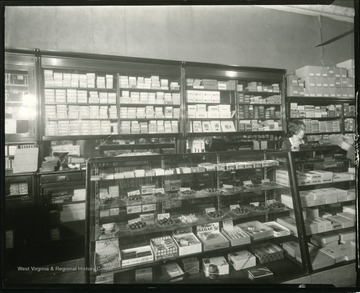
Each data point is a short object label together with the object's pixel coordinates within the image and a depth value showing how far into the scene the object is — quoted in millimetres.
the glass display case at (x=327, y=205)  2749
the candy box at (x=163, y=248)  2053
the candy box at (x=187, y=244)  2119
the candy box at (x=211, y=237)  2189
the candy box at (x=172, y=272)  2125
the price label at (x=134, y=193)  2248
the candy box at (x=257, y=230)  2336
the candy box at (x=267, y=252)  2429
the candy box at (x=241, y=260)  2277
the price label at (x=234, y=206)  2471
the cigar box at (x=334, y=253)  2643
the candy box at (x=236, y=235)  2250
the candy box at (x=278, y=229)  2387
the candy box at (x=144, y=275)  2082
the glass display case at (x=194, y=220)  2045
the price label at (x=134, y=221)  2189
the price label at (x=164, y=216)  2257
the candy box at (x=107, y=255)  1919
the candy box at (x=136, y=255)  1967
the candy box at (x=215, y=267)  2197
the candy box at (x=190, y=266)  2230
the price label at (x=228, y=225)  2447
